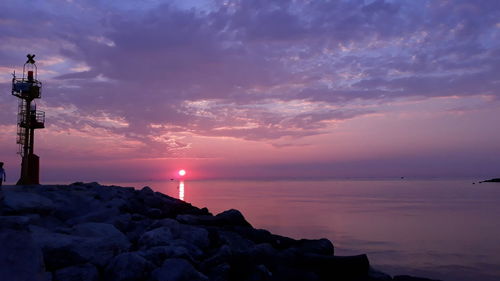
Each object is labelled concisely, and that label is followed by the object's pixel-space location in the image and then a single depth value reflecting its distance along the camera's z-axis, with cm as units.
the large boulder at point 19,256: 595
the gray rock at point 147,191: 2027
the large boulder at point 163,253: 798
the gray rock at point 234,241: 1105
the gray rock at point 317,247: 1161
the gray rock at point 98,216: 1128
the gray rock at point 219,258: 881
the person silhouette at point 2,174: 1528
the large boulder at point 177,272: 728
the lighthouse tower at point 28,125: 2077
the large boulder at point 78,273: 694
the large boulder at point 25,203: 1031
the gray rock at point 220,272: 831
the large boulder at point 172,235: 900
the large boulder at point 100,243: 760
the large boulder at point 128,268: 723
